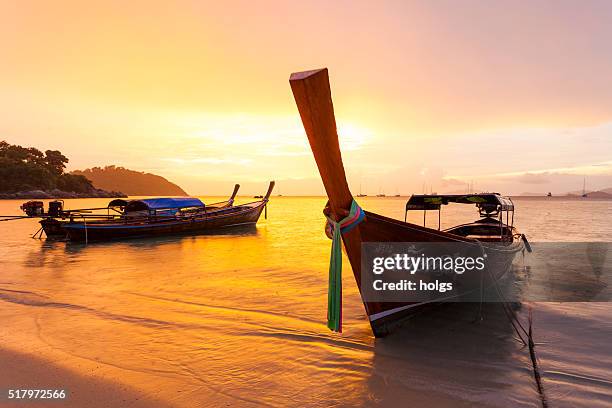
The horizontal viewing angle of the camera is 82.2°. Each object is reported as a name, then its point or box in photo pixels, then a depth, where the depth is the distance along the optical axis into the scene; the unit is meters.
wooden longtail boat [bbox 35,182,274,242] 20.92
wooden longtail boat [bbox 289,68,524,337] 3.88
